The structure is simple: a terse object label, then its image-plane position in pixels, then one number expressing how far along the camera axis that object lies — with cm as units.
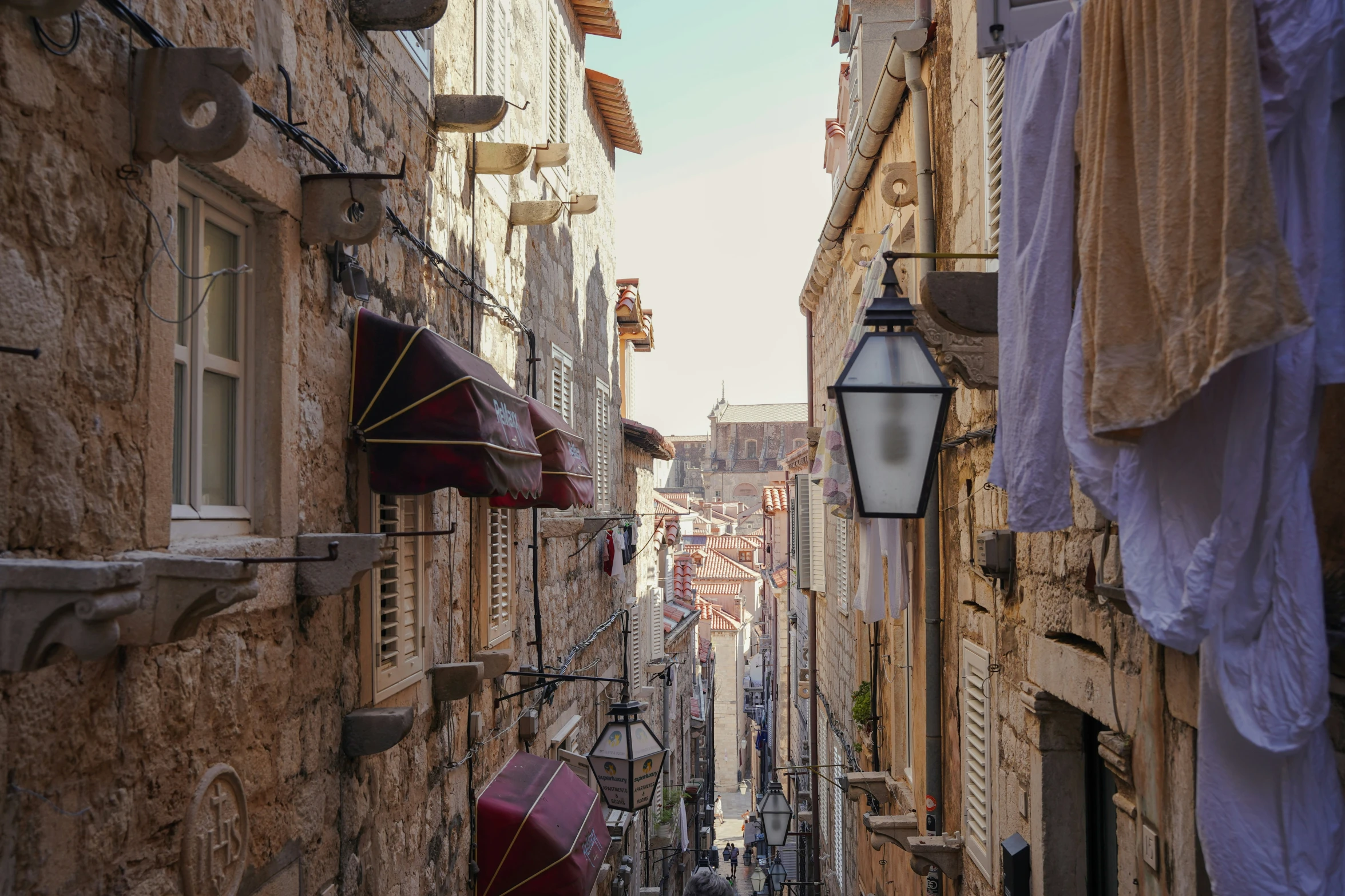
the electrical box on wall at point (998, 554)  534
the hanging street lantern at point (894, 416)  453
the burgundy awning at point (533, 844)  709
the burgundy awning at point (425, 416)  494
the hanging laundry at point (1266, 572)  215
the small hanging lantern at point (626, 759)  925
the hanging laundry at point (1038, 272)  296
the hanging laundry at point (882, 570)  719
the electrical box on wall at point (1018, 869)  493
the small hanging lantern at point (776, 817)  1583
